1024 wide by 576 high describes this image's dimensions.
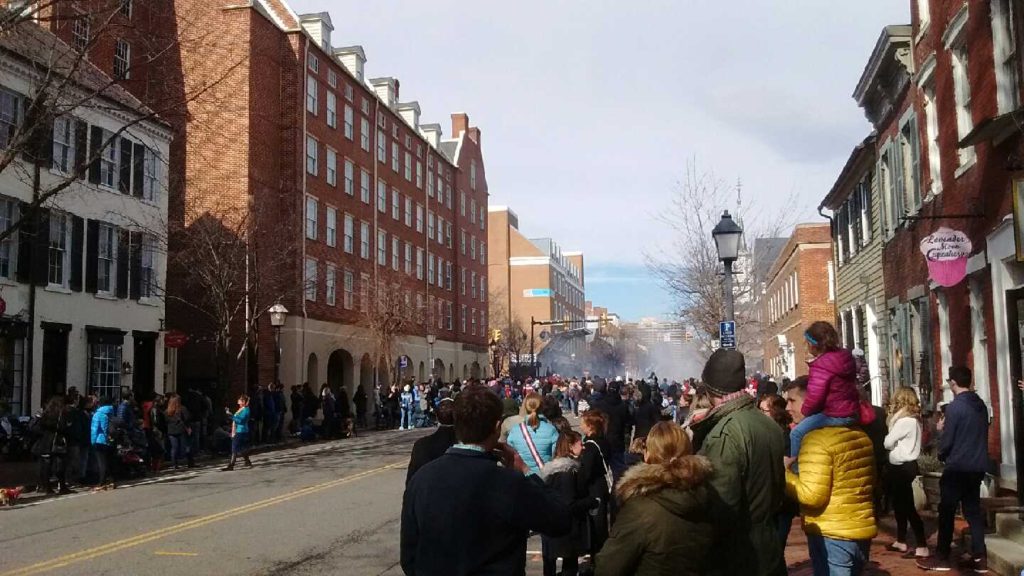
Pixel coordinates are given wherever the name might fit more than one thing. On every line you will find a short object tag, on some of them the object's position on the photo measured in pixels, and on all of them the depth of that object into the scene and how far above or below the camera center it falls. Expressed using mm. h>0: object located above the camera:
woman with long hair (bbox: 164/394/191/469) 19281 -1127
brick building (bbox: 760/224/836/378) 32375 +2706
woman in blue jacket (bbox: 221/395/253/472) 18953 -1131
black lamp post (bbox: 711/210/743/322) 13859 +1820
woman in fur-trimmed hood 3553 -634
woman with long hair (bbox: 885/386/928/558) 8062 -819
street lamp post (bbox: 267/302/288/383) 26375 +1587
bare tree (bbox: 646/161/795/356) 29984 +2656
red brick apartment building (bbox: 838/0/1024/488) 10953 +2575
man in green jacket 3982 -493
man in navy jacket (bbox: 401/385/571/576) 3562 -587
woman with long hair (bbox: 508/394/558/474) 7676 -626
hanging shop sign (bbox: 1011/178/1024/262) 9070 +1464
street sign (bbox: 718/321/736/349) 14703 +477
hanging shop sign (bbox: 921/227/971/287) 12000 +1417
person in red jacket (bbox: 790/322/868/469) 5191 -142
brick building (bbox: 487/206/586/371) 91875 +9207
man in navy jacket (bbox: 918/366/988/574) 7809 -834
